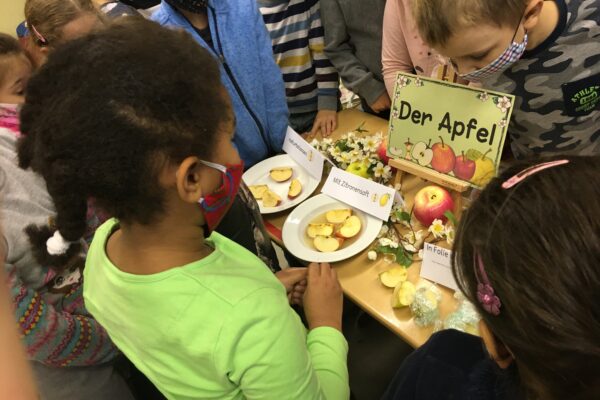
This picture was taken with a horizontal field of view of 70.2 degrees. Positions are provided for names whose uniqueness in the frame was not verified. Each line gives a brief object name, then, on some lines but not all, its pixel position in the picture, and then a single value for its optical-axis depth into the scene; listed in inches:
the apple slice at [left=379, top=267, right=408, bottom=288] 41.5
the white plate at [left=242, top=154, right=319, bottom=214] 54.2
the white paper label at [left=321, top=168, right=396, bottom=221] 47.7
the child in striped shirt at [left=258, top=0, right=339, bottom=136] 69.1
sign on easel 41.2
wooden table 37.8
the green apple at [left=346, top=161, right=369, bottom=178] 55.1
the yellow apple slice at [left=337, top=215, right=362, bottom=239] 47.7
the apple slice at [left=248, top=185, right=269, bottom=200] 56.1
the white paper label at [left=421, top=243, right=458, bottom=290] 40.0
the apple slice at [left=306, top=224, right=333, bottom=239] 48.8
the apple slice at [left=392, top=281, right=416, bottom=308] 39.0
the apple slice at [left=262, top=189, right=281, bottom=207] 54.4
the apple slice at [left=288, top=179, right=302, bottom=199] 54.9
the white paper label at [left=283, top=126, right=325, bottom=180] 56.0
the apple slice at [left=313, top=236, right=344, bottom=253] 46.9
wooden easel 45.2
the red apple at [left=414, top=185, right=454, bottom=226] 45.1
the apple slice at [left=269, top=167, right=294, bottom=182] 58.5
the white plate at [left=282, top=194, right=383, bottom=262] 45.8
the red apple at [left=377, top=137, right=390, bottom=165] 55.0
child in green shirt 23.5
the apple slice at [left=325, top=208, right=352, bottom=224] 49.9
